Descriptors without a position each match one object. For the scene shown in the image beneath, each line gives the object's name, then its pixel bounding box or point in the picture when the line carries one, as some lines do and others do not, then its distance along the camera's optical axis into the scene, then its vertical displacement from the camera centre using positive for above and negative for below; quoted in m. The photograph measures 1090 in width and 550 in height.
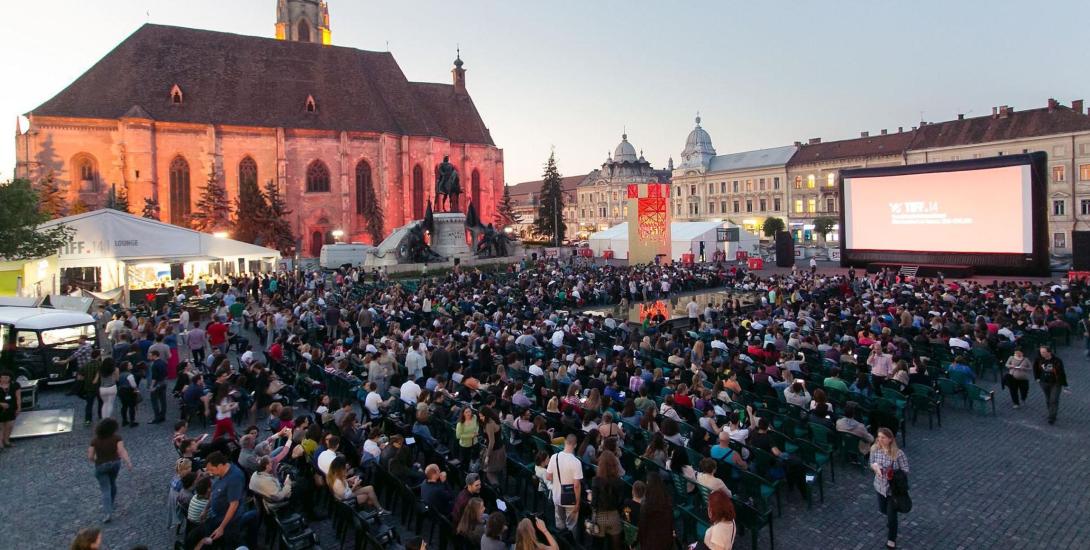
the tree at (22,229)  18.42 +1.49
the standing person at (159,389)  10.59 -1.96
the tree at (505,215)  62.66 +5.16
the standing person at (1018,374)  10.66 -2.08
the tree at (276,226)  43.19 +3.16
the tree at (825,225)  60.78 +3.18
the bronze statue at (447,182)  34.44 +4.67
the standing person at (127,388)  9.91 -1.79
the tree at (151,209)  42.69 +4.51
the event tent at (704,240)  41.22 +1.35
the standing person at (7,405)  9.25 -1.89
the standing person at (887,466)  6.25 -2.09
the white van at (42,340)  12.24 -1.25
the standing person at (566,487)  6.19 -2.20
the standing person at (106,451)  6.77 -1.90
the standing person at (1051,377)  9.98 -2.00
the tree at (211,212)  45.19 +4.38
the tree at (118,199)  40.25 +4.99
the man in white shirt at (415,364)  11.93 -1.83
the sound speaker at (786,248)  38.28 +0.62
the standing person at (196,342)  13.81 -1.52
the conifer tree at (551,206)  60.34 +5.60
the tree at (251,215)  42.66 +3.90
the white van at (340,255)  39.25 +0.91
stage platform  28.81 -0.71
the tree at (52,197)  39.78 +5.11
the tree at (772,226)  61.25 +3.22
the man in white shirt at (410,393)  9.68 -1.93
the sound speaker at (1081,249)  26.91 +0.08
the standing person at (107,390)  9.93 -1.81
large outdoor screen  26.81 +2.00
